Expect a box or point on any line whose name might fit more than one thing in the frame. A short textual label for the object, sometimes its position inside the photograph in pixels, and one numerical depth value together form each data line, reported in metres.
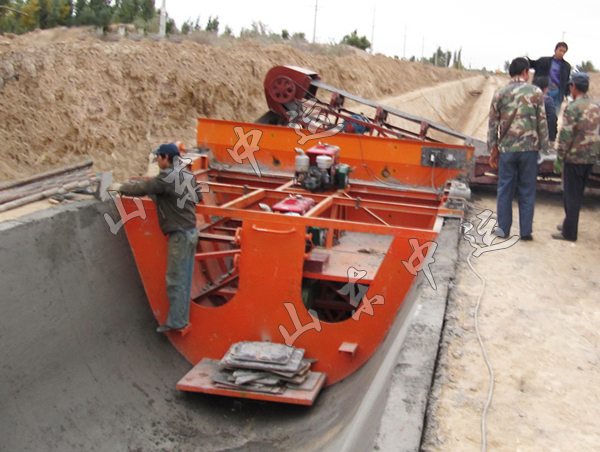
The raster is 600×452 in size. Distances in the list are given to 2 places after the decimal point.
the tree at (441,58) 78.44
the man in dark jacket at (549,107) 7.32
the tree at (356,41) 48.22
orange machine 5.36
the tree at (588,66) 58.69
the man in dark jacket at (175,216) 5.20
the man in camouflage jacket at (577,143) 5.99
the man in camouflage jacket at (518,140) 5.81
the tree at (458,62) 80.81
